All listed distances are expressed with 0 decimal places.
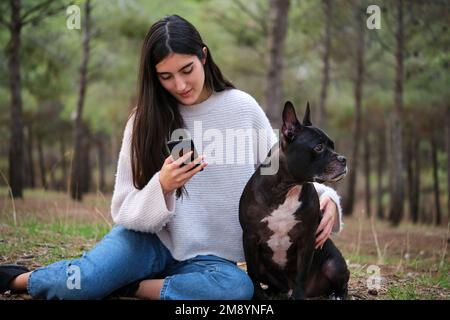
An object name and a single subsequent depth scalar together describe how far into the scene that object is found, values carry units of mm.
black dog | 3250
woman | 3363
